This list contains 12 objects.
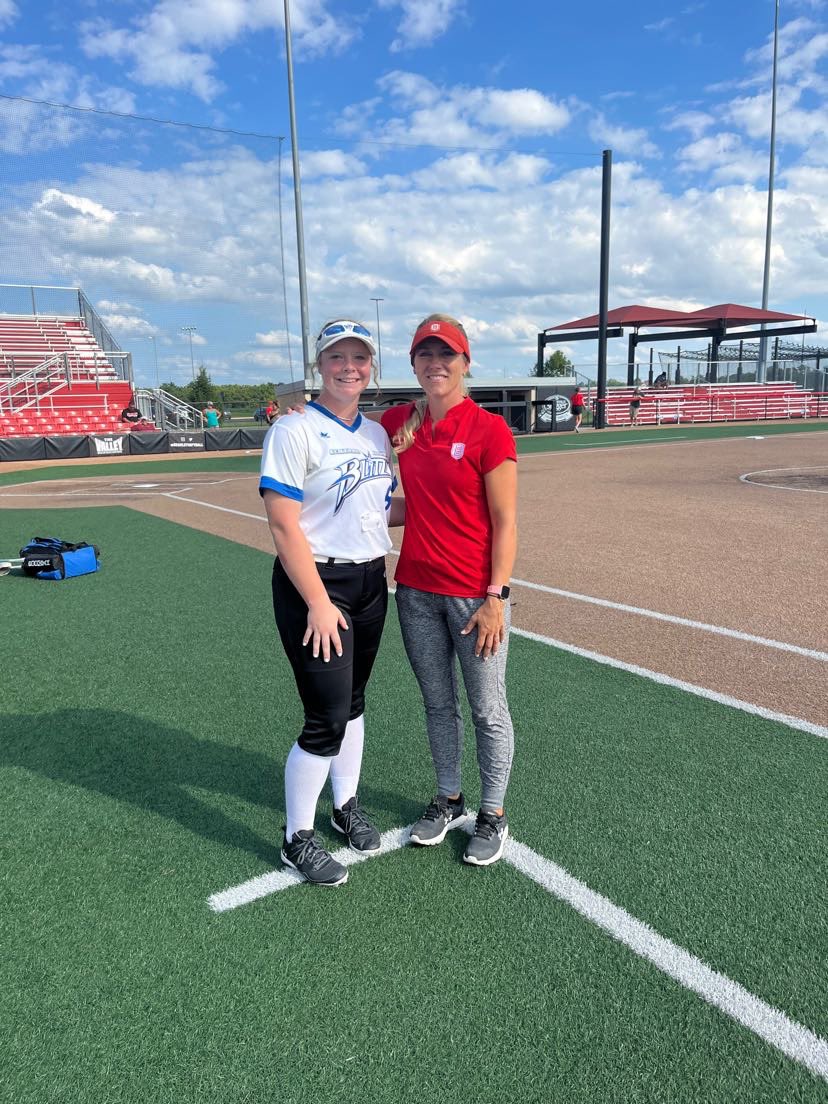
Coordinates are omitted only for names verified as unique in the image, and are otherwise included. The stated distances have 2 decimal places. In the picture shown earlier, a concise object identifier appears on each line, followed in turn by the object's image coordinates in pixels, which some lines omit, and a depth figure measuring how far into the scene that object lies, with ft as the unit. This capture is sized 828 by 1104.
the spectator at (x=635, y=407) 115.24
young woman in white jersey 7.50
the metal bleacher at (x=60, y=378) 91.35
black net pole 103.24
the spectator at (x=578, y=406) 104.01
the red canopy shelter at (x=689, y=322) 128.88
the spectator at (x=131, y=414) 94.53
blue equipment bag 23.24
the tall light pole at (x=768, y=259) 134.72
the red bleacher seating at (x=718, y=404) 119.75
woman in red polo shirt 8.11
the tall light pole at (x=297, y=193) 76.74
